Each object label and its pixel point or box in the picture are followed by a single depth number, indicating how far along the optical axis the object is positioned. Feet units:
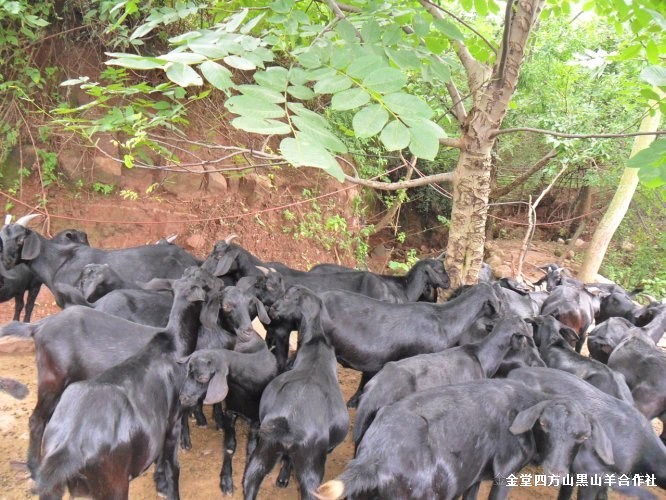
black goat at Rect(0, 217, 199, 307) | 18.52
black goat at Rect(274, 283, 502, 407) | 16.07
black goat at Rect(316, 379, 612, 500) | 9.67
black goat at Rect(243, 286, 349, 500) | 11.17
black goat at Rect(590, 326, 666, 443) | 14.97
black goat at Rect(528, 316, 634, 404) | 14.32
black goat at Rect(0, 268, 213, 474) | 12.24
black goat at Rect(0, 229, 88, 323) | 19.31
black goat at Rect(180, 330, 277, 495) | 11.50
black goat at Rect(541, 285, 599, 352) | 19.94
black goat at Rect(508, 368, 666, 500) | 11.75
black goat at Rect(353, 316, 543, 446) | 12.53
